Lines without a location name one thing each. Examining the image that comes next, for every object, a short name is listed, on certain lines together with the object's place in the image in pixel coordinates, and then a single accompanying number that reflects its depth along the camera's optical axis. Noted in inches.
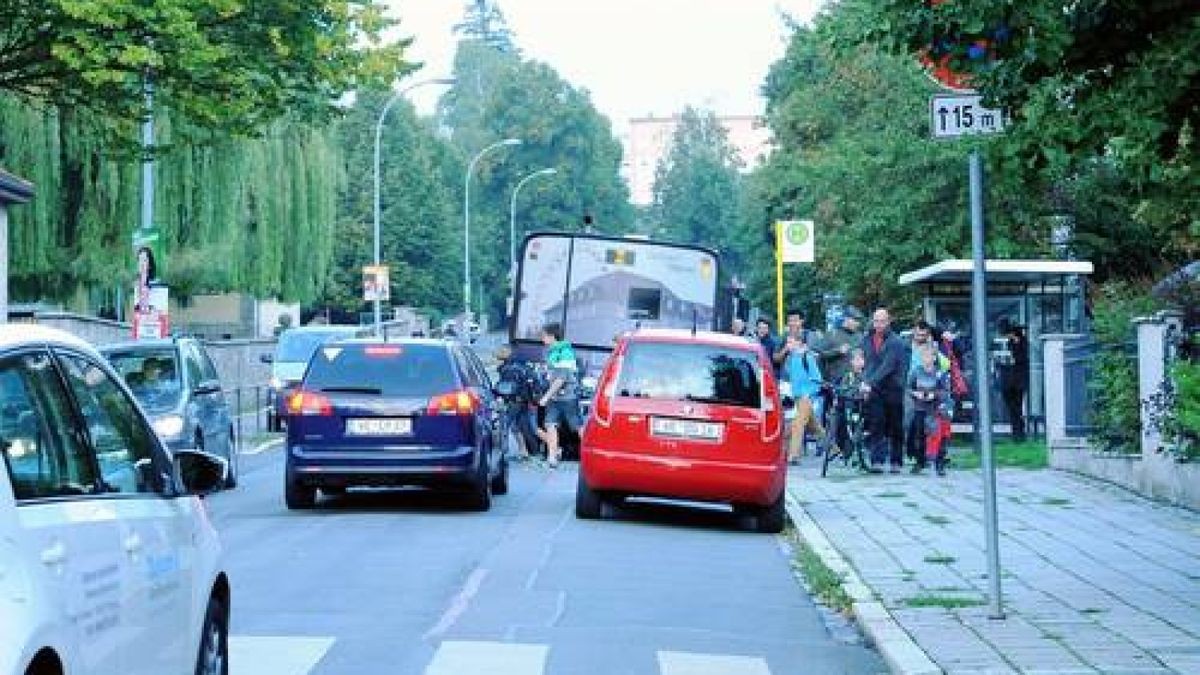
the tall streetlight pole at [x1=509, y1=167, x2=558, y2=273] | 3676.2
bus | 1092.5
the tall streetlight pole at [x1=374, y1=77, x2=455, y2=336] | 1990.7
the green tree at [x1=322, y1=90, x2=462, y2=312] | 3277.6
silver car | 793.6
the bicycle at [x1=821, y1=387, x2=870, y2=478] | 901.8
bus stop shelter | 1041.5
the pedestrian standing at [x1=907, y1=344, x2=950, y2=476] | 866.8
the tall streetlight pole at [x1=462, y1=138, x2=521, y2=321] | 2925.0
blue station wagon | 681.6
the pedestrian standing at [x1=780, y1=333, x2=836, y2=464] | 946.1
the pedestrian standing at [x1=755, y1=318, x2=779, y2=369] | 1066.7
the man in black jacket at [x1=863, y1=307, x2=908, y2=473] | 879.1
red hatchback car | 648.4
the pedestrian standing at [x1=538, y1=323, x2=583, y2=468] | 970.7
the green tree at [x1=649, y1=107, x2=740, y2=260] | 5162.4
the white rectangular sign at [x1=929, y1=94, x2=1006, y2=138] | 403.9
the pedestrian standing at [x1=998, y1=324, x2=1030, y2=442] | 1030.4
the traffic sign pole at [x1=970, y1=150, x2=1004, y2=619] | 409.1
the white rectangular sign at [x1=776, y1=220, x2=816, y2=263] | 1171.9
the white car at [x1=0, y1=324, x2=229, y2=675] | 192.5
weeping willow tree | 1464.1
